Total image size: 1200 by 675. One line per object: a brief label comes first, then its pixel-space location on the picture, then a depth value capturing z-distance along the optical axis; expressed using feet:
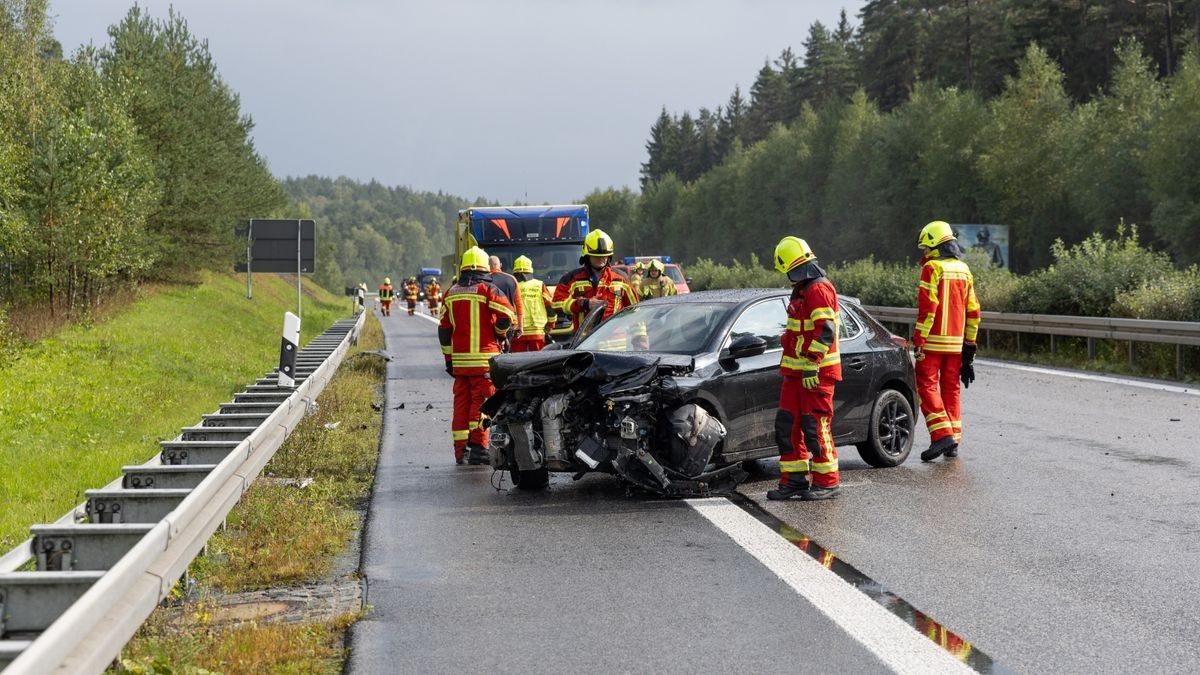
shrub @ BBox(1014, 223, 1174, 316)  79.46
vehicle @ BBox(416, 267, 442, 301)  292.30
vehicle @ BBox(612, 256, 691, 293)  83.48
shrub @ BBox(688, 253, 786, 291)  175.63
